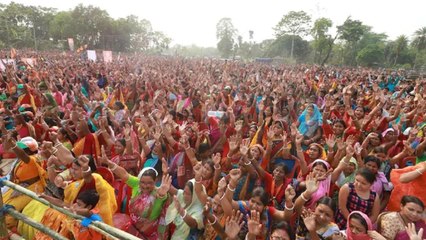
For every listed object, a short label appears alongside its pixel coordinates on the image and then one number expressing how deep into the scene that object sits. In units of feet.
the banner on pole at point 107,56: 60.10
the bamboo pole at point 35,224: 7.26
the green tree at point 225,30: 265.05
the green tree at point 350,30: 125.18
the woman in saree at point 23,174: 11.16
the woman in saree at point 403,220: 8.10
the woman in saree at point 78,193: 9.36
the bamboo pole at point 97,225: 6.11
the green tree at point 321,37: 134.62
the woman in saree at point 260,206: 9.14
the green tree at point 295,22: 173.58
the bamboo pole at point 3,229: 8.78
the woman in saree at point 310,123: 18.33
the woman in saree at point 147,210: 9.89
